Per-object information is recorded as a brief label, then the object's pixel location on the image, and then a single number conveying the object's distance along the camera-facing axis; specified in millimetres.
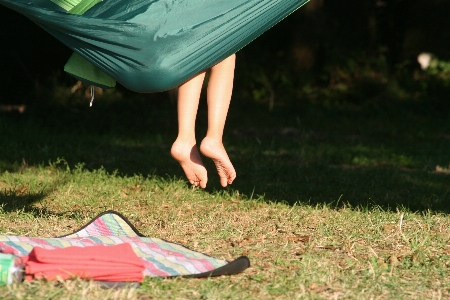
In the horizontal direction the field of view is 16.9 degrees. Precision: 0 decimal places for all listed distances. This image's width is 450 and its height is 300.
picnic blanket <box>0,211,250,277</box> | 5651
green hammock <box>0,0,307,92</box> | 6596
